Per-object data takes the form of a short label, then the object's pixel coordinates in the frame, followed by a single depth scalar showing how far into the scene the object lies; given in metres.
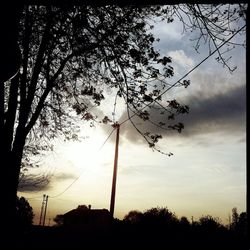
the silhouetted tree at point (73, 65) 6.45
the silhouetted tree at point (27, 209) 100.96
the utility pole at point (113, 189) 19.97
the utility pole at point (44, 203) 94.62
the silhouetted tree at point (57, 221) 106.28
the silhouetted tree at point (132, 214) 95.36
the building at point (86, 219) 46.62
